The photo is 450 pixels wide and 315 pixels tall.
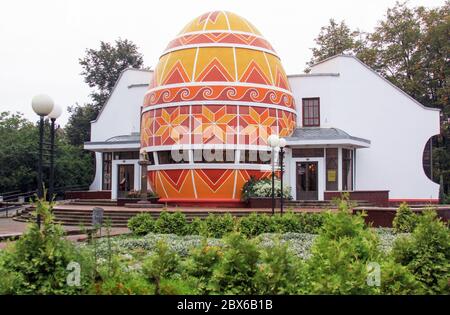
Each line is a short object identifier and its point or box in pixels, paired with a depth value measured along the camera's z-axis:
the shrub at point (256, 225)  15.27
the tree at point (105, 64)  46.25
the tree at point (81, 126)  44.66
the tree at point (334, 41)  40.12
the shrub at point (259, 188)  24.10
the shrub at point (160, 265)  6.28
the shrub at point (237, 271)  5.86
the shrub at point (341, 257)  5.47
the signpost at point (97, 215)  14.85
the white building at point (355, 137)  27.47
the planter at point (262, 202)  23.53
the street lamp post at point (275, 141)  18.42
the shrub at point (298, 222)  15.37
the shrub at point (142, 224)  15.58
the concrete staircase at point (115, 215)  19.95
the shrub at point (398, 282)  5.80
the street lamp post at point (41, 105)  11.66
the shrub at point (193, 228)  15.51
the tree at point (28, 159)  33.03
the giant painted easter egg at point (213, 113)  25.08
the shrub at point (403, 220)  14.93
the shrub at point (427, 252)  6.78
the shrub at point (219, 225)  15.02
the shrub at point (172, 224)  15.50
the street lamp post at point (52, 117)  12.62
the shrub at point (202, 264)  6.42
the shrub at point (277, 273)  5.70
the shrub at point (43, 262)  5.98
